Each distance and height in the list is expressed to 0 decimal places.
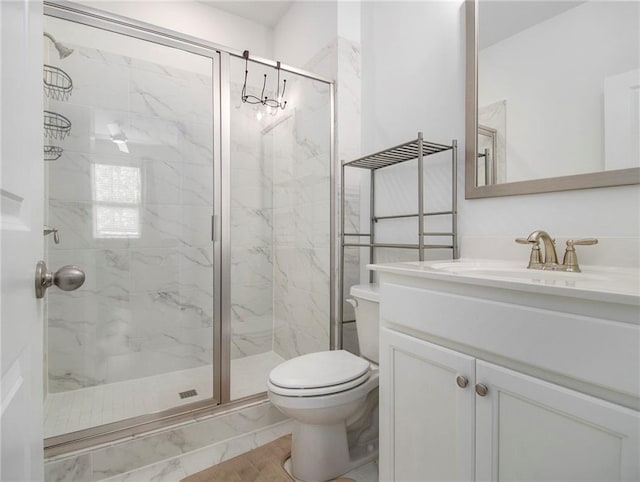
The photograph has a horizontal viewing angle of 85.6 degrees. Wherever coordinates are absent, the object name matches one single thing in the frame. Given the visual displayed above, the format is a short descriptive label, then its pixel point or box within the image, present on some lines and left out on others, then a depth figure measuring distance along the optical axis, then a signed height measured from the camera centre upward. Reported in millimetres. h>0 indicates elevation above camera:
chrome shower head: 1731 +1002
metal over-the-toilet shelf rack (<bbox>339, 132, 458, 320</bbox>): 1452 +225
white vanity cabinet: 636 -335
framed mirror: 1057 +499
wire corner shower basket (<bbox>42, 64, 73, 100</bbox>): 1827 +835
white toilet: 1294 -613
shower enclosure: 1798 +121
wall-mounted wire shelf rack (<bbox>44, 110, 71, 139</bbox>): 1804 +604
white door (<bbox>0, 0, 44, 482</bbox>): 405 +5
